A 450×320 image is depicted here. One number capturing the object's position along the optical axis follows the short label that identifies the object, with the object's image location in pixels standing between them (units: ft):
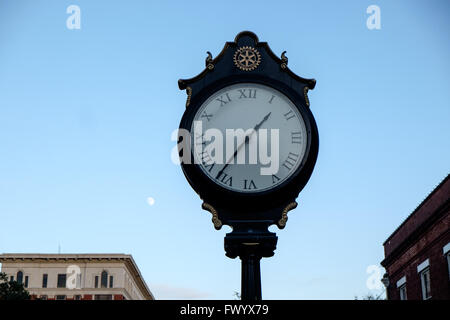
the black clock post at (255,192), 13.28
